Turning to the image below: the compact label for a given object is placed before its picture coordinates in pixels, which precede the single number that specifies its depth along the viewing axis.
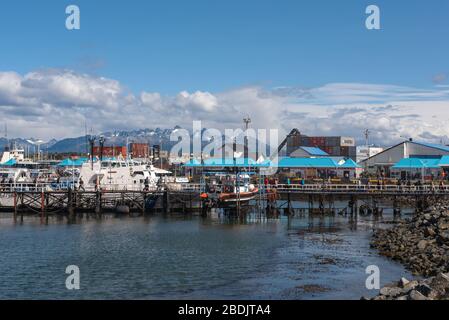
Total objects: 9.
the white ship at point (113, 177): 73.44
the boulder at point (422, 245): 40.73
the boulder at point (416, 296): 23.72
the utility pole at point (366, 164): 129.96
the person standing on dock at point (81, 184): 71.06
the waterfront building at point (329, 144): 174.75
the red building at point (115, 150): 188.43
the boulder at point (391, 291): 25.85
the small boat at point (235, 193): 65.75
